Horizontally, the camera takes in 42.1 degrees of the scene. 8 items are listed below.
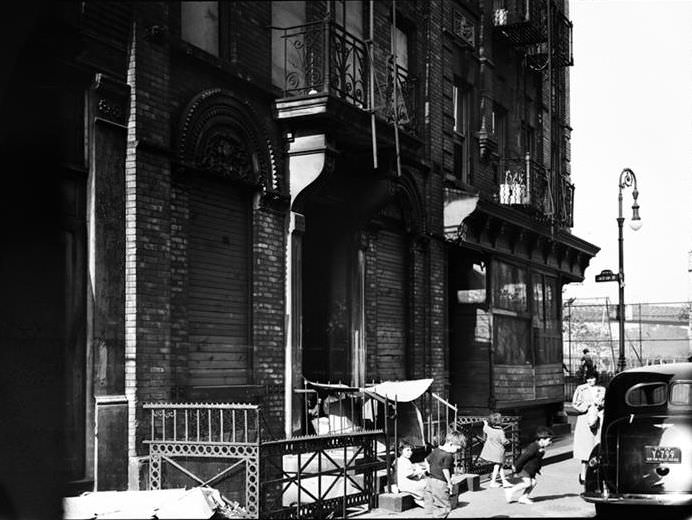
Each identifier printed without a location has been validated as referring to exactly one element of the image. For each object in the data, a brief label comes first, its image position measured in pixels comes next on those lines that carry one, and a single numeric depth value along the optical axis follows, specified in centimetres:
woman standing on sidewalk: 1135
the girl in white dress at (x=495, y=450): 1148
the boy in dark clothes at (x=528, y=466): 987
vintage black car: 849
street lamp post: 1092
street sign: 1628
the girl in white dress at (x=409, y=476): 949
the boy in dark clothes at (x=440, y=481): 825
